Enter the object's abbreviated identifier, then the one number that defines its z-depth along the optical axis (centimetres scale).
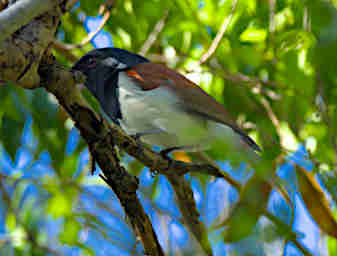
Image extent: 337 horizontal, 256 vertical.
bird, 382
